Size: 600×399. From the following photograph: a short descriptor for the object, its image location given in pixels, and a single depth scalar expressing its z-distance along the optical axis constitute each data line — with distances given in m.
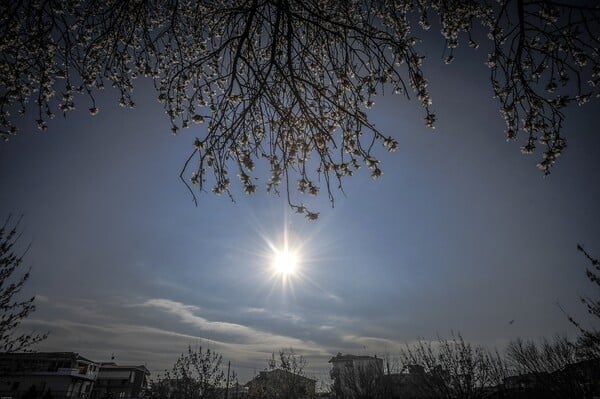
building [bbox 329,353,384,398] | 22.97
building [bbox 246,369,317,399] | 25.43
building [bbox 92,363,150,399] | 54.50
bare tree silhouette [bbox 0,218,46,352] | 8.23
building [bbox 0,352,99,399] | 39.47
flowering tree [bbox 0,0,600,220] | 3.71
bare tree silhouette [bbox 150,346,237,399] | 21.14
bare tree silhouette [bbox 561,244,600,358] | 8.45
